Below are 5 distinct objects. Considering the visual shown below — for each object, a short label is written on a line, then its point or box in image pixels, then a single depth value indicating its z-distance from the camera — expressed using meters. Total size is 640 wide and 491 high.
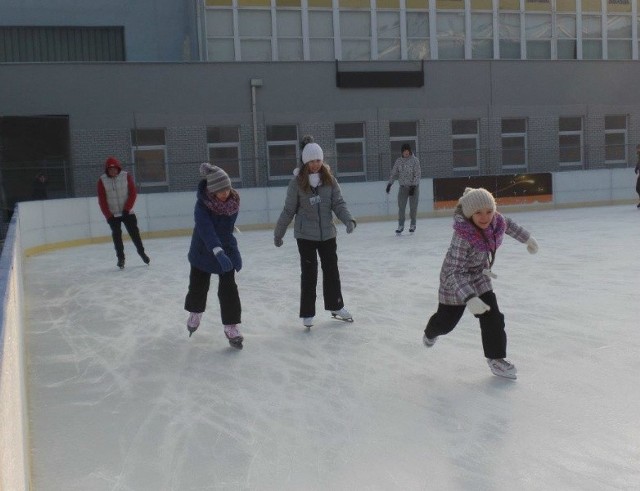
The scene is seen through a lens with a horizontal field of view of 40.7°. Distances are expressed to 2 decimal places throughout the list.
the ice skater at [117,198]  10.81
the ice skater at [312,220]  6.41
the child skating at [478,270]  4.54
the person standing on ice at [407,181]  14.74
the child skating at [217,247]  5.64
